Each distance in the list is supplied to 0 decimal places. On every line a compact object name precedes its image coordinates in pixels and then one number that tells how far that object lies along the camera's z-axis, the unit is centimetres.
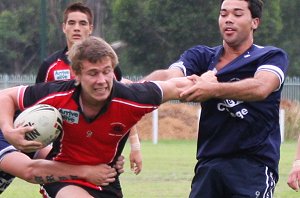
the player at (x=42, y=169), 1260
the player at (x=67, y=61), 1568
